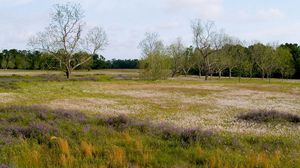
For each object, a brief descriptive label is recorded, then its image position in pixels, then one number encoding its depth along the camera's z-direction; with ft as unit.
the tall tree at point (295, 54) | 346.95
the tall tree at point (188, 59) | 358.04
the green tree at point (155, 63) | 250.98
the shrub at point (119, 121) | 41.62
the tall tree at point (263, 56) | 299.17
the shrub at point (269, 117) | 53.31
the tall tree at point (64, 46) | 232.32
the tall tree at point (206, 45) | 301.22
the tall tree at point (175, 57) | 337.11
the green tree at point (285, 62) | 306.14
